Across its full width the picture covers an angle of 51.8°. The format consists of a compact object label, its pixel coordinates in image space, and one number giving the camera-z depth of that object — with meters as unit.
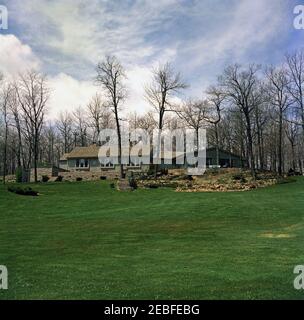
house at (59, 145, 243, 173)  48.95
